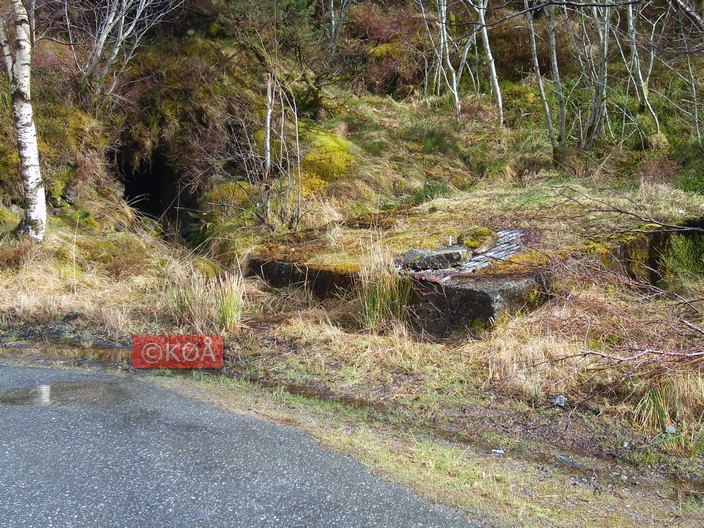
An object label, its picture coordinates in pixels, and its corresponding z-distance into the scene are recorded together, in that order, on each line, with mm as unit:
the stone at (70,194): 9625
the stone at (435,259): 5828
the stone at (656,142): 11789
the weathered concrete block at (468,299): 5045
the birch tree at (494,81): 13086
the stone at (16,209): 8738
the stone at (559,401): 3871
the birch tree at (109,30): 10531
